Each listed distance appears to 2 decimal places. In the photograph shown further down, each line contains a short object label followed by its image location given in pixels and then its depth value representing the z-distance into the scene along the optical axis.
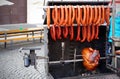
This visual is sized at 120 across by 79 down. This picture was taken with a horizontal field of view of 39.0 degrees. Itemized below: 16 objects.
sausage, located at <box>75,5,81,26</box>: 2.35
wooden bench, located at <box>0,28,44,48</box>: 6.51
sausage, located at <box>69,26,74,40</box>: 2.47
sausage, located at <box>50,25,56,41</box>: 2.36
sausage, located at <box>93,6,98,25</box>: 2.39
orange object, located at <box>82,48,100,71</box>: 2.49
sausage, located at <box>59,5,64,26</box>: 2.29
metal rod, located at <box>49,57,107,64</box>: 2.49
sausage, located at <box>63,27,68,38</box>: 2.44
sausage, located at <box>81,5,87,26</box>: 2.34
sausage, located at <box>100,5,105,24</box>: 2.42
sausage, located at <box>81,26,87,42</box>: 2.51
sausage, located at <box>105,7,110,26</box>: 2.44
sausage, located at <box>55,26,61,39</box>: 2.41
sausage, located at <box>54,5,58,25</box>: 2.30
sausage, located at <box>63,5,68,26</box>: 2.30
